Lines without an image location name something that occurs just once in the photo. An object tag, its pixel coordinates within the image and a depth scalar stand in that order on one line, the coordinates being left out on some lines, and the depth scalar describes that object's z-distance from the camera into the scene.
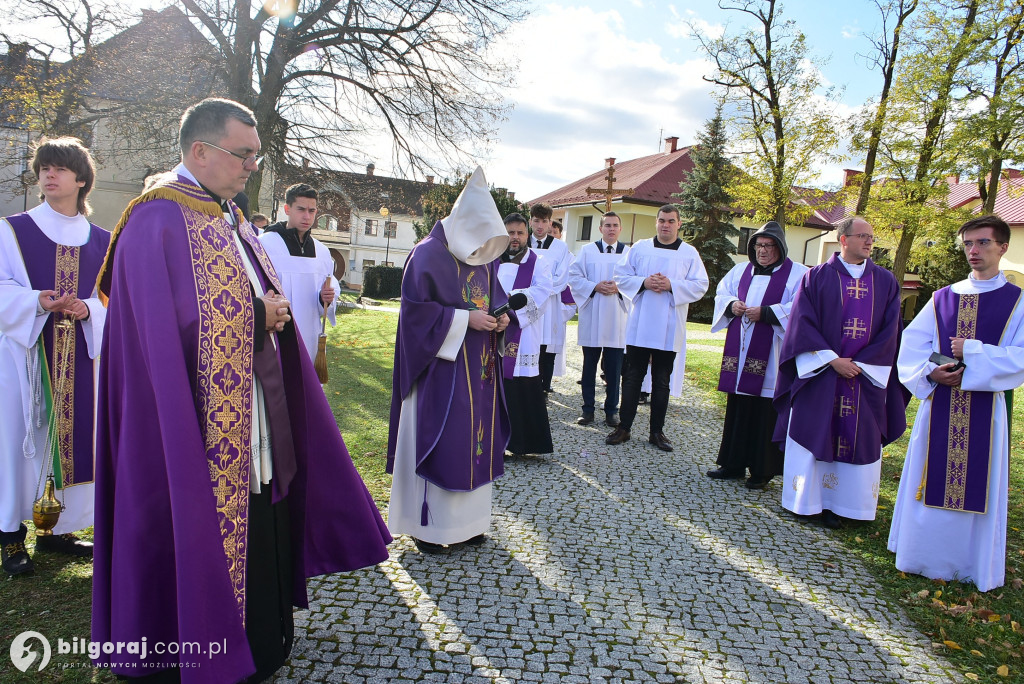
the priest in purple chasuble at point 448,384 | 3.90
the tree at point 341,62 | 14.53
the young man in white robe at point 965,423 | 3.98
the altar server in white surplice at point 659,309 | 6.69
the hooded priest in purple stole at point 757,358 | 5.74
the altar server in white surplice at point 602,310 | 7.86
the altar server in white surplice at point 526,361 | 6.09
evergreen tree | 27.53
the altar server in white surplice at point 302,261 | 5.84
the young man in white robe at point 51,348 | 3.58
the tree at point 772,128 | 19.30
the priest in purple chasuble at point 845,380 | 4.80
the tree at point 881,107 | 15.53
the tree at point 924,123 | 13.96
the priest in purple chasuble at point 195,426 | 2.22
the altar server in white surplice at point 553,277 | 7.93
